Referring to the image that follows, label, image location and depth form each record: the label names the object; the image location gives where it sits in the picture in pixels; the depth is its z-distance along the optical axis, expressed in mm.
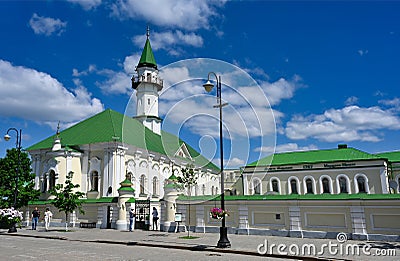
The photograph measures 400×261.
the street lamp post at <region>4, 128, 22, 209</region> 23717
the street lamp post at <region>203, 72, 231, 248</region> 14805
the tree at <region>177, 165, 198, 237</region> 24797
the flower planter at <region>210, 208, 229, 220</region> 15367
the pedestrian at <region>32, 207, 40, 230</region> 26500
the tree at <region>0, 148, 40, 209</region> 29281
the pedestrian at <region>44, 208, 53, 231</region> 25092
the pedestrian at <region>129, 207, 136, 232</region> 24453
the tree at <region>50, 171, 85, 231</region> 24266
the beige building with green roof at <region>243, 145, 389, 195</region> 37188
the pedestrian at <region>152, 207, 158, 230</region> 24281
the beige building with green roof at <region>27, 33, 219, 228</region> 27906
